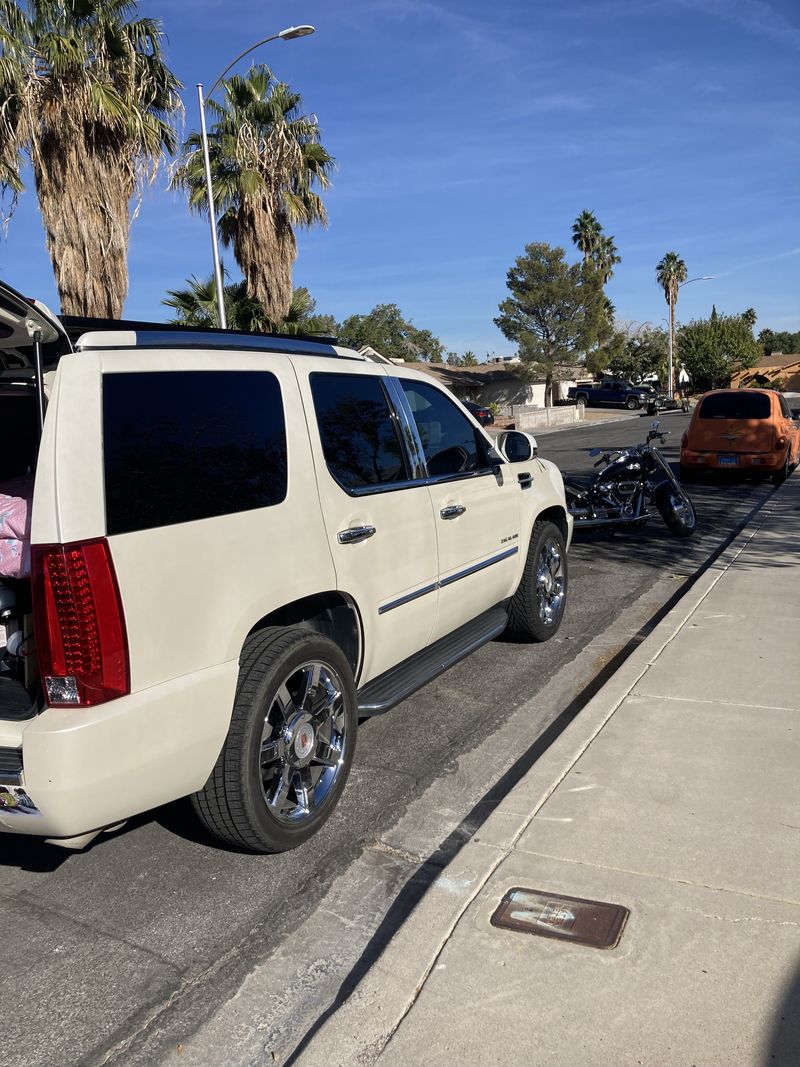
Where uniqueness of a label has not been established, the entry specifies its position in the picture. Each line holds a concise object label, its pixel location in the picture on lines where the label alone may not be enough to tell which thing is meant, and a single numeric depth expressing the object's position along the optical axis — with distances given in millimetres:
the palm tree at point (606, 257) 69125
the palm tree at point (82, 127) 15867
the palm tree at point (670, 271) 77238
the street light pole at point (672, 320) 60156
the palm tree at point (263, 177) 23812
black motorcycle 9820
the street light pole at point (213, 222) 18561
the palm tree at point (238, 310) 22750
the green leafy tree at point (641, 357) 80750
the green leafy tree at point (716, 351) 70875
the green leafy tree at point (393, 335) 81812
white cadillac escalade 2727
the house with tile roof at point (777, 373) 79250
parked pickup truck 58406
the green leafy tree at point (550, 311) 56750
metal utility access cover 2865
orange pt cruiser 14195
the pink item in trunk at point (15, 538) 3262
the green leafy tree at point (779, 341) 142512
